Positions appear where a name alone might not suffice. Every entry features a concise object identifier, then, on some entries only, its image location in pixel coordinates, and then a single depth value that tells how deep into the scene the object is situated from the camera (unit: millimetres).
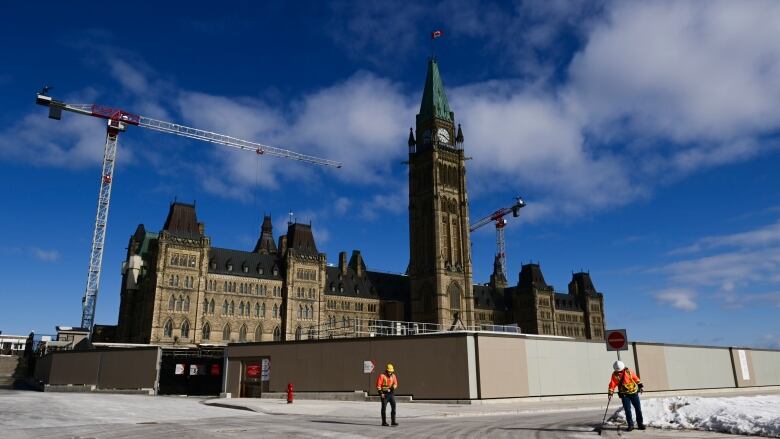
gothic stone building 83000
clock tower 104750
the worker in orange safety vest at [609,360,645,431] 16812
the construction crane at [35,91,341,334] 106019
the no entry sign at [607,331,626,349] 19000
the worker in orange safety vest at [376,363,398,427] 19266
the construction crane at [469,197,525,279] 180650
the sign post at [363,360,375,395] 34109
